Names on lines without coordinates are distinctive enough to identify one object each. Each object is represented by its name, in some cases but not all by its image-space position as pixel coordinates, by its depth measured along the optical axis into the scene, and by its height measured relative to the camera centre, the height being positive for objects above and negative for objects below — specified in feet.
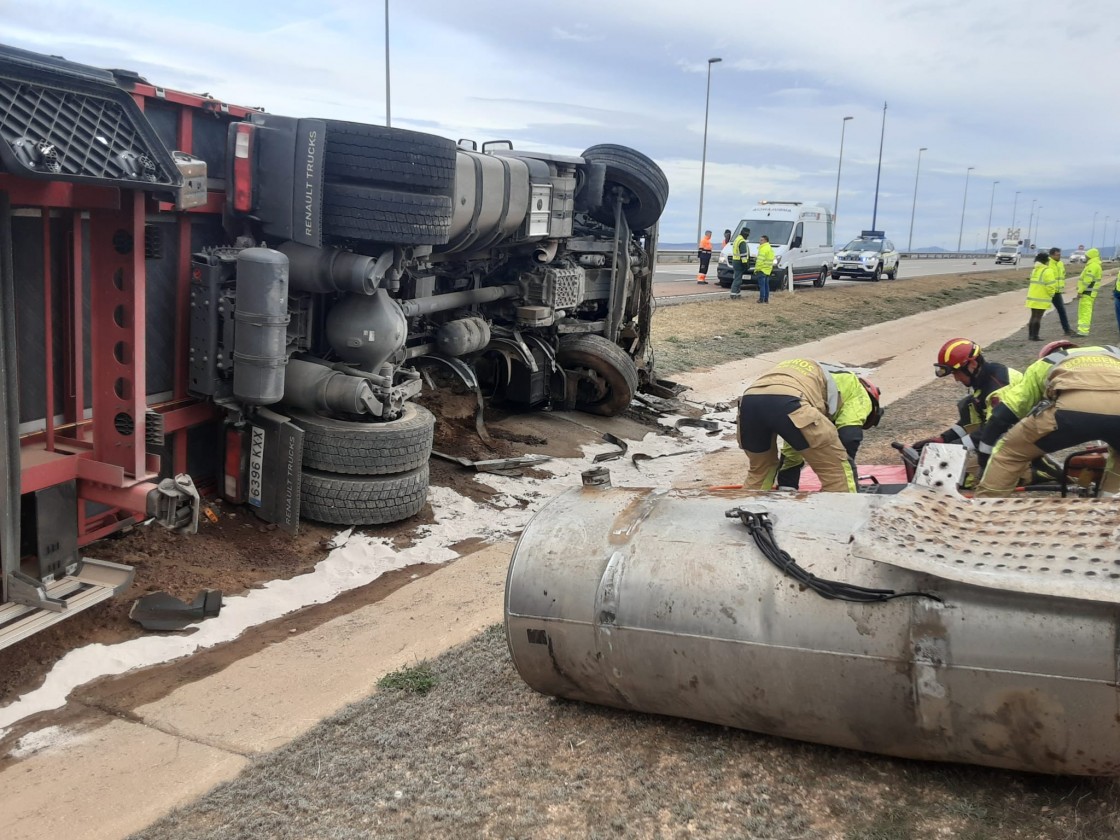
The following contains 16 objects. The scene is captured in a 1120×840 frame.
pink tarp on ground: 23.03 -4.42
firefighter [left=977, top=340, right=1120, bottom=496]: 17.28 -2.09
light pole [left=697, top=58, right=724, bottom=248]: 120.26 +10.73
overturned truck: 14.42 -1.18
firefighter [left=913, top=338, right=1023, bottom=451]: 21.07 -1.88
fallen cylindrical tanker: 9.25 -3.39
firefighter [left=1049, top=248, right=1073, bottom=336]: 58.34 +0.61
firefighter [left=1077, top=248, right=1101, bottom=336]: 59.62 +0.29
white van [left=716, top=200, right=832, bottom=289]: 89.35 +3.21
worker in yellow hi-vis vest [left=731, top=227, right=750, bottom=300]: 79.71 +0.98
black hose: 9.89 -2.96
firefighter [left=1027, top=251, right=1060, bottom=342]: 58.08 +0.23
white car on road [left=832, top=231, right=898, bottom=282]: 114.11 +2.14
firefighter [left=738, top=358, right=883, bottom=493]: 18.83 -2.71
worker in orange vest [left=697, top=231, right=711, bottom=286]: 96.78 +1.40
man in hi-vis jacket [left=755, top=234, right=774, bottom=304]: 76.02 +0.46
